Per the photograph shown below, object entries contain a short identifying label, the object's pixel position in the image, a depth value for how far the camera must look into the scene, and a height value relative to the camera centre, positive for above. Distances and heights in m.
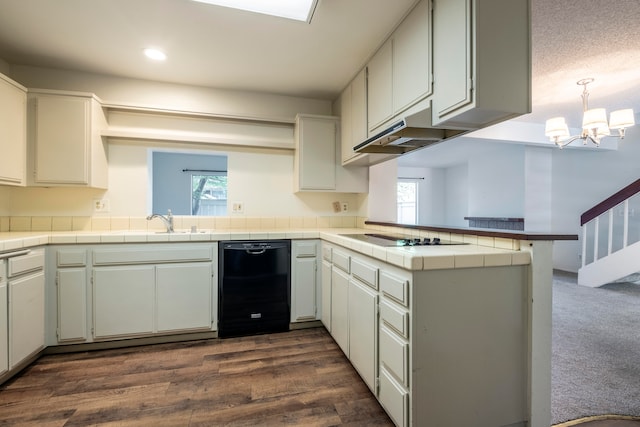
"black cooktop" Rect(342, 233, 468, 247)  1.76 -0.20
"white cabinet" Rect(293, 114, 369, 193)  2.98 +0.57
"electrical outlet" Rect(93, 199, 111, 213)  2.75 +0.05
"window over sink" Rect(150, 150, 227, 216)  4.87 +0.47
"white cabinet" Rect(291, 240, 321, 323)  2.70 -0.64
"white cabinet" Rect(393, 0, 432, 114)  1.65 +0.93
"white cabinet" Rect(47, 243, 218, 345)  2.23 -0.64
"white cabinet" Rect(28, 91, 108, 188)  2.41 +0.59
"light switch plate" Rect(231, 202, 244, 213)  3.10 +0.04
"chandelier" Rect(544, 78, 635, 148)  3.01 +0.95
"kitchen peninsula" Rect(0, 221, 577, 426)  1.32 -0.56
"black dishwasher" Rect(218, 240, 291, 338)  2.54 -0.67
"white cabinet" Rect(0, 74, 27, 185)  2.17 +0.60
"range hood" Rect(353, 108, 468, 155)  1.70 +0.52
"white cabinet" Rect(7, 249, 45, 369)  1.85 -0.64
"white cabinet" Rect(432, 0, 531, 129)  1.34 +0.72
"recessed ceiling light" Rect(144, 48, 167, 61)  2.29 +1.25
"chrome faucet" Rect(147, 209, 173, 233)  2.75 -0.08
